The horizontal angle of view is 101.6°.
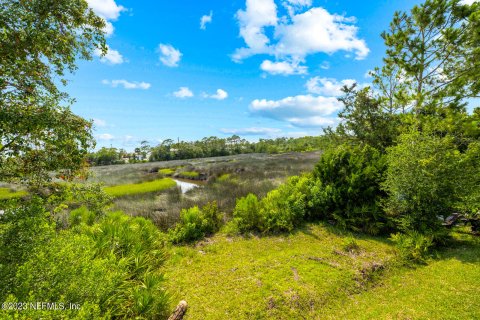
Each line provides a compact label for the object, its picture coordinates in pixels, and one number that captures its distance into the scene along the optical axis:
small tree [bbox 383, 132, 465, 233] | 6.12
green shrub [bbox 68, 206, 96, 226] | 6.78
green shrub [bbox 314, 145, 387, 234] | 8.00
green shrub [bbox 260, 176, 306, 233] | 8.12
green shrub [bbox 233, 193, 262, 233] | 8.23
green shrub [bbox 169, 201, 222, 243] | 7.45
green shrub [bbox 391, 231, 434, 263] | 5.84
